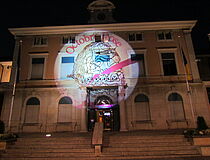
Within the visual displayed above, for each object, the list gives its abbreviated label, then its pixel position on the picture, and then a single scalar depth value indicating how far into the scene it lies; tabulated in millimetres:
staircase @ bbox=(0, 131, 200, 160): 9250
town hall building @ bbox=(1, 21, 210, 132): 15898
